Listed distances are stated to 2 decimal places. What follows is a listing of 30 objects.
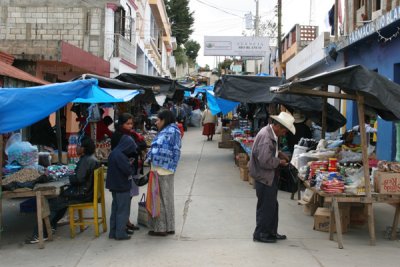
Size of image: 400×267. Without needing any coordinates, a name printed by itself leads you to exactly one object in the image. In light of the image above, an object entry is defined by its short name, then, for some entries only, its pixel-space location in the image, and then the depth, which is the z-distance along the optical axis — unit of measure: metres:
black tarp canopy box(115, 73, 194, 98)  14.34
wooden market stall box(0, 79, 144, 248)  5.83
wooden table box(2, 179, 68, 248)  6.11
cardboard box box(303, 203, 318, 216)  8.01
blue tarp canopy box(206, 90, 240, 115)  16.95
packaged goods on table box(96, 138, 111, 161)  11.29
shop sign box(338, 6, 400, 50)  10.21
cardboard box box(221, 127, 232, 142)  19.41
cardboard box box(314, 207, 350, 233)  6.96
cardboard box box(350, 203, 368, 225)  7.25
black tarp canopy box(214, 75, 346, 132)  10.27
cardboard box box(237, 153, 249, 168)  12.11
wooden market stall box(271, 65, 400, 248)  6.16
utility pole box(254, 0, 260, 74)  37.23
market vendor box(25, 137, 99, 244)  6.58
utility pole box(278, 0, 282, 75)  23.66
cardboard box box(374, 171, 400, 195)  6.38
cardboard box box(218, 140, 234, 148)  19.14
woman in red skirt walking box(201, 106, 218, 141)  21.23
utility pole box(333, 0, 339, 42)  15.51
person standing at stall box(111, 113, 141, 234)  6.66
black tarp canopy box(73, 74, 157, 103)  9.83
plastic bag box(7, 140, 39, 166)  7.01
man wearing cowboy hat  6.30
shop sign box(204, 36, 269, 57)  34.75
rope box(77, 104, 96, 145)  10.95
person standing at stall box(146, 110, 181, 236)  6.53
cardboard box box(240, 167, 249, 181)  11.57
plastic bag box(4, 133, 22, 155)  7.36
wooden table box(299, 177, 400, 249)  6.28
